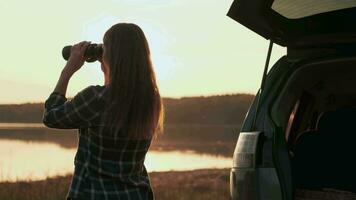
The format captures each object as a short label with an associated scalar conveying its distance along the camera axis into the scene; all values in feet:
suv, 14.79
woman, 13.78
